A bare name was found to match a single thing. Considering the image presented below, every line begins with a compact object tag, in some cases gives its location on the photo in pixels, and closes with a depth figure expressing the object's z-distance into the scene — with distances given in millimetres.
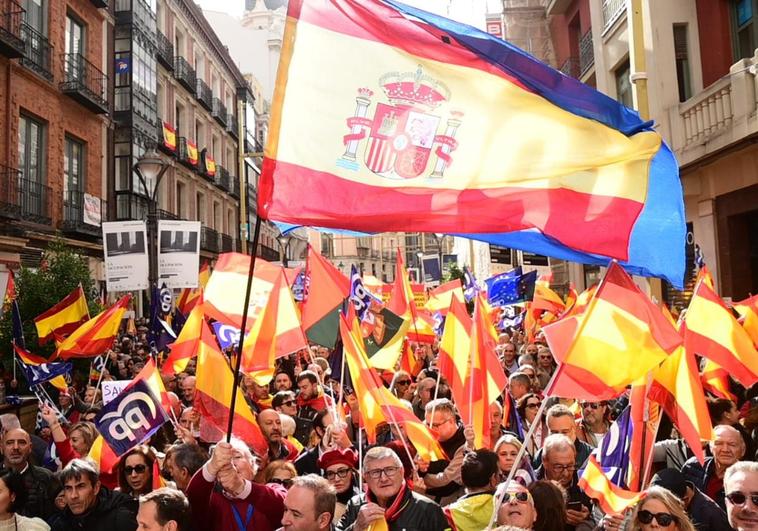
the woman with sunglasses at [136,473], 4910
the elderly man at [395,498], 3891
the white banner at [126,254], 12219
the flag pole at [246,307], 3232
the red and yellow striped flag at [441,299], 12891
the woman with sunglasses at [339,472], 4582
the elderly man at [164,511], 3484
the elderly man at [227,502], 3902
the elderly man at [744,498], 3529
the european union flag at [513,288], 12953
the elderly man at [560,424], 5375
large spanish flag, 3945
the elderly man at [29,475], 5141
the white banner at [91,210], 22266
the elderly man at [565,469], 4648
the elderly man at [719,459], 4660
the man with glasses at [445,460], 4879
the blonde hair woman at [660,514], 3363
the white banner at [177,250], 12914
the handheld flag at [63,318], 10910
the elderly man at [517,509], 3670
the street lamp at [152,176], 11797
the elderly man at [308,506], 3514
